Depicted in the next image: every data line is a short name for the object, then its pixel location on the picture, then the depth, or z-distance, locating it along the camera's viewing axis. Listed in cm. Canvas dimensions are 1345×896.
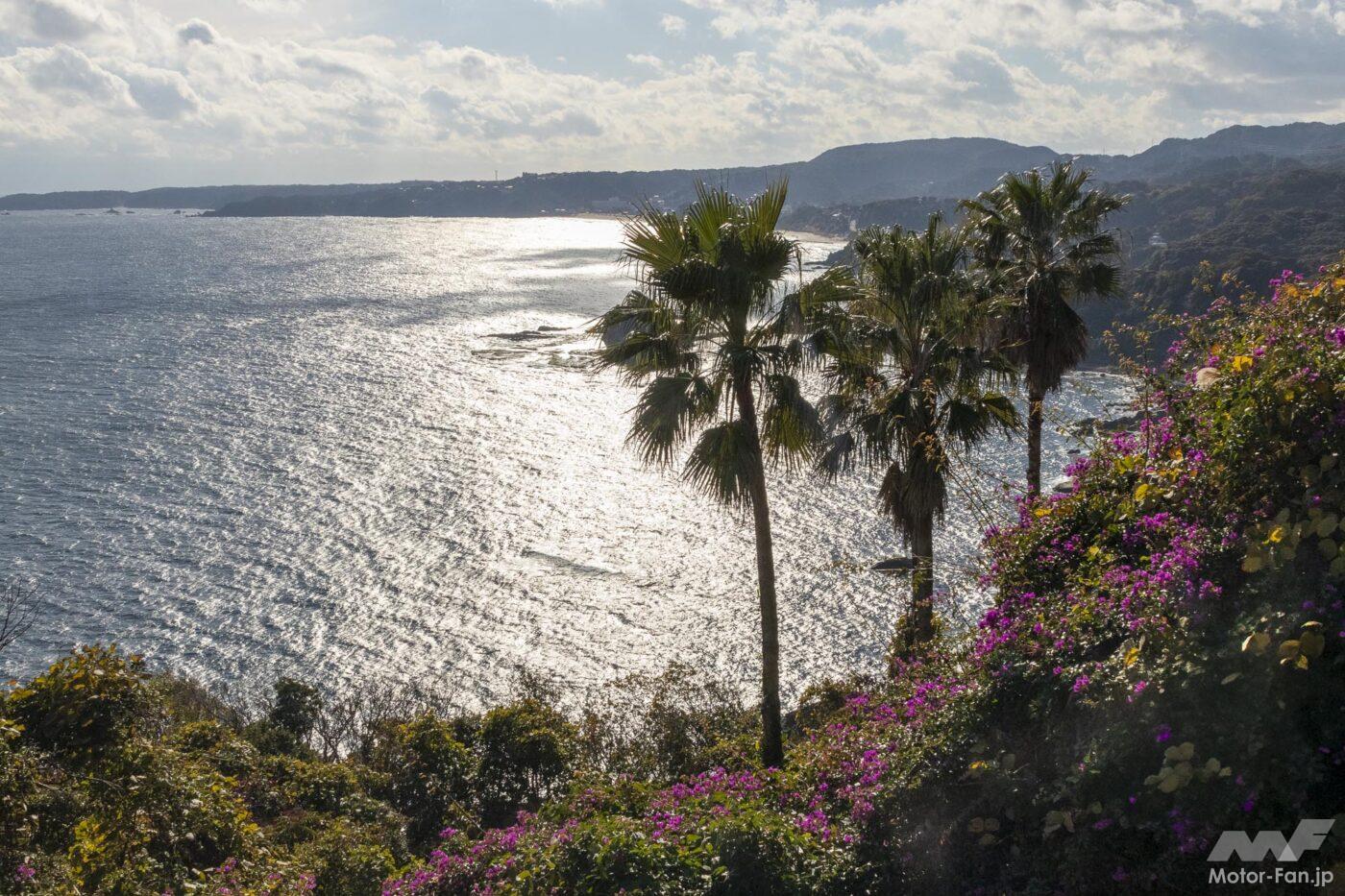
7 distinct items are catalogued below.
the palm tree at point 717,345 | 1352
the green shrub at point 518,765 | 1812
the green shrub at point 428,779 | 1780
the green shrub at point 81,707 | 967
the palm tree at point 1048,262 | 1922
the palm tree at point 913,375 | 1583
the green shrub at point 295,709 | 2706
